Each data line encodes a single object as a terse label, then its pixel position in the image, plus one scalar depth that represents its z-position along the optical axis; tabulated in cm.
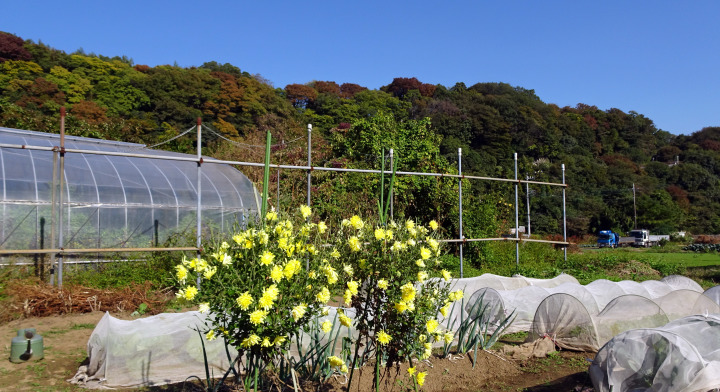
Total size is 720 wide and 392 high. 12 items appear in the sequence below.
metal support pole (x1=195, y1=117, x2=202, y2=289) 712
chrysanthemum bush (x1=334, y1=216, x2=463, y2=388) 358
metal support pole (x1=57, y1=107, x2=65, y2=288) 692
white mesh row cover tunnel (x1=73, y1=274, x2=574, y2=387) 438
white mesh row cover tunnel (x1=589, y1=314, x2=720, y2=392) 363
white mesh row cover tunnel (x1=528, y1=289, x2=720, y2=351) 580
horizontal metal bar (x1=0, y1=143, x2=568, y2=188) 668
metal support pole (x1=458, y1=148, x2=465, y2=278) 964
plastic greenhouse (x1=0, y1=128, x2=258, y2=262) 830
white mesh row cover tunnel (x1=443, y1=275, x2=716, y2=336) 640
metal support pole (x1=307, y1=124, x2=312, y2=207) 790
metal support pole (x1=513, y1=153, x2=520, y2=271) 1116
